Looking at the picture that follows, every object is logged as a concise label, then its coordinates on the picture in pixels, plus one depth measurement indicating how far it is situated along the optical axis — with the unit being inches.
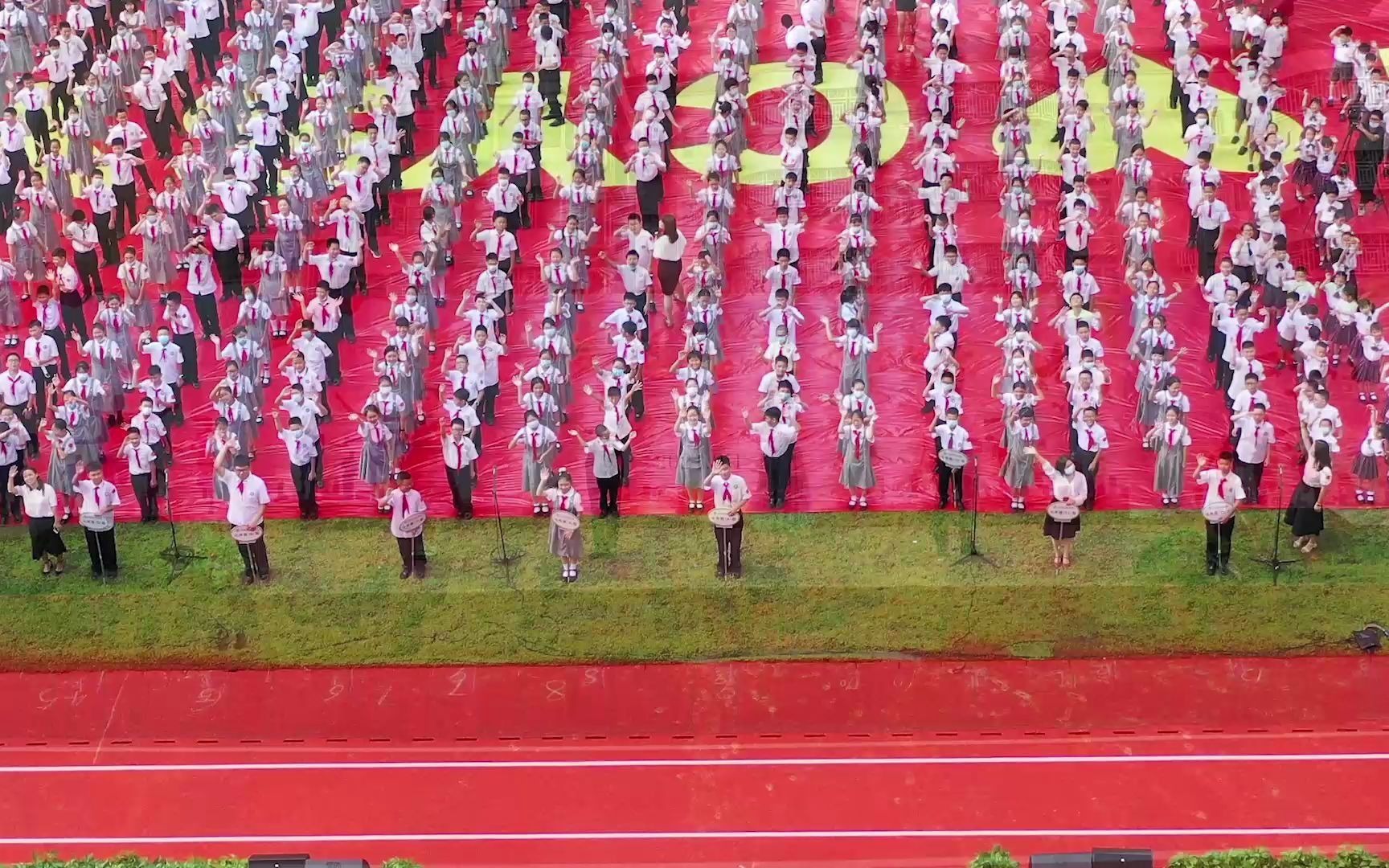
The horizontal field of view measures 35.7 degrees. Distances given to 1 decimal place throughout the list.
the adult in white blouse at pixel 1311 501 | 834.2
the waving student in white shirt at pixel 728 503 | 834.2
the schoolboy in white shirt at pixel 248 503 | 837.2
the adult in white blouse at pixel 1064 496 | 826.8
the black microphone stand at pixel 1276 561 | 843.4
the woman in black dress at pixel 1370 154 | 1047.6
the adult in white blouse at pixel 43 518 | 848.3
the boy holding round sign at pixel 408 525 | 839.7
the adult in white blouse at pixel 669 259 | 984.9
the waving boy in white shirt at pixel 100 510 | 847.7
